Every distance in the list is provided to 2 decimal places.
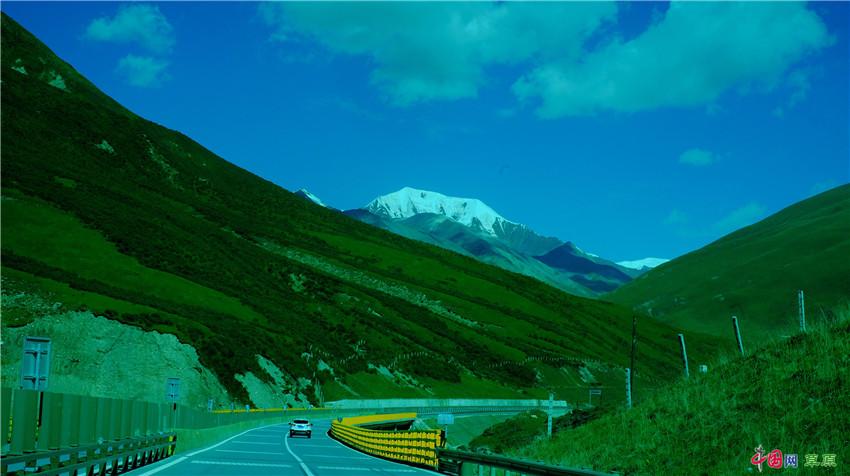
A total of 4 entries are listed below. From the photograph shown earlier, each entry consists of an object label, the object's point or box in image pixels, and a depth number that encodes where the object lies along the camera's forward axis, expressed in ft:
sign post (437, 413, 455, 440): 94.22
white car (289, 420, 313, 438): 186.39
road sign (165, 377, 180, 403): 163.32
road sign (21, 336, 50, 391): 70.95
